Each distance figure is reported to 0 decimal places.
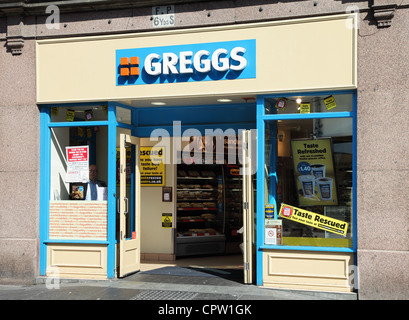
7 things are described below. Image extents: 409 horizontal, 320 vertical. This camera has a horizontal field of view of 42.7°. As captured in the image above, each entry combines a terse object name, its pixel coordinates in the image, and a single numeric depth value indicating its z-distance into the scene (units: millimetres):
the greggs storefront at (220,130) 8000
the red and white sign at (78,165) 9375
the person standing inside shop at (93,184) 9258
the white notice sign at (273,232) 8320
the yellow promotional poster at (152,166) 11320
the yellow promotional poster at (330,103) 8070
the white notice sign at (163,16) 8711
